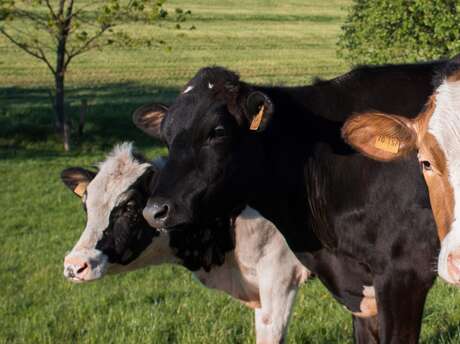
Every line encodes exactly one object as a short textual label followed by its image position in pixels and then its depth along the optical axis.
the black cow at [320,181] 6.99
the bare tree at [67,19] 33.82
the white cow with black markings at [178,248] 8.92
